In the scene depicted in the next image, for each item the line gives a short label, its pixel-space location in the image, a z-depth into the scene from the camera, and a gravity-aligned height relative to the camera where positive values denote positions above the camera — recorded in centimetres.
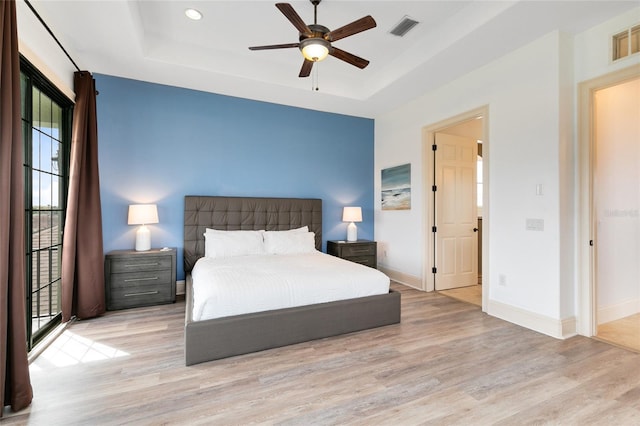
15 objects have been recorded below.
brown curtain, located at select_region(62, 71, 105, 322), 310 -8
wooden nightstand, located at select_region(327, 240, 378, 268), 490 -60
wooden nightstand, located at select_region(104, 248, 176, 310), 354 -78
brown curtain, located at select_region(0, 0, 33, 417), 165 -10
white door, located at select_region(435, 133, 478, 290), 459 +6
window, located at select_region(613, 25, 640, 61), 256 +156
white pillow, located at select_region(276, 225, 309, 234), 450 -23
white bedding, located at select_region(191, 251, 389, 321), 245 -65
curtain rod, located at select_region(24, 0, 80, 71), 228 +166
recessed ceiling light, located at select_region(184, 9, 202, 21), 299 +210
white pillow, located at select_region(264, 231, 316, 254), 423 -41
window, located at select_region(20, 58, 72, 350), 254 +25
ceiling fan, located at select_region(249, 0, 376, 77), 234 +154
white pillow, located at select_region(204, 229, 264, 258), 397 -40
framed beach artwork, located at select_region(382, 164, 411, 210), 485 +49
